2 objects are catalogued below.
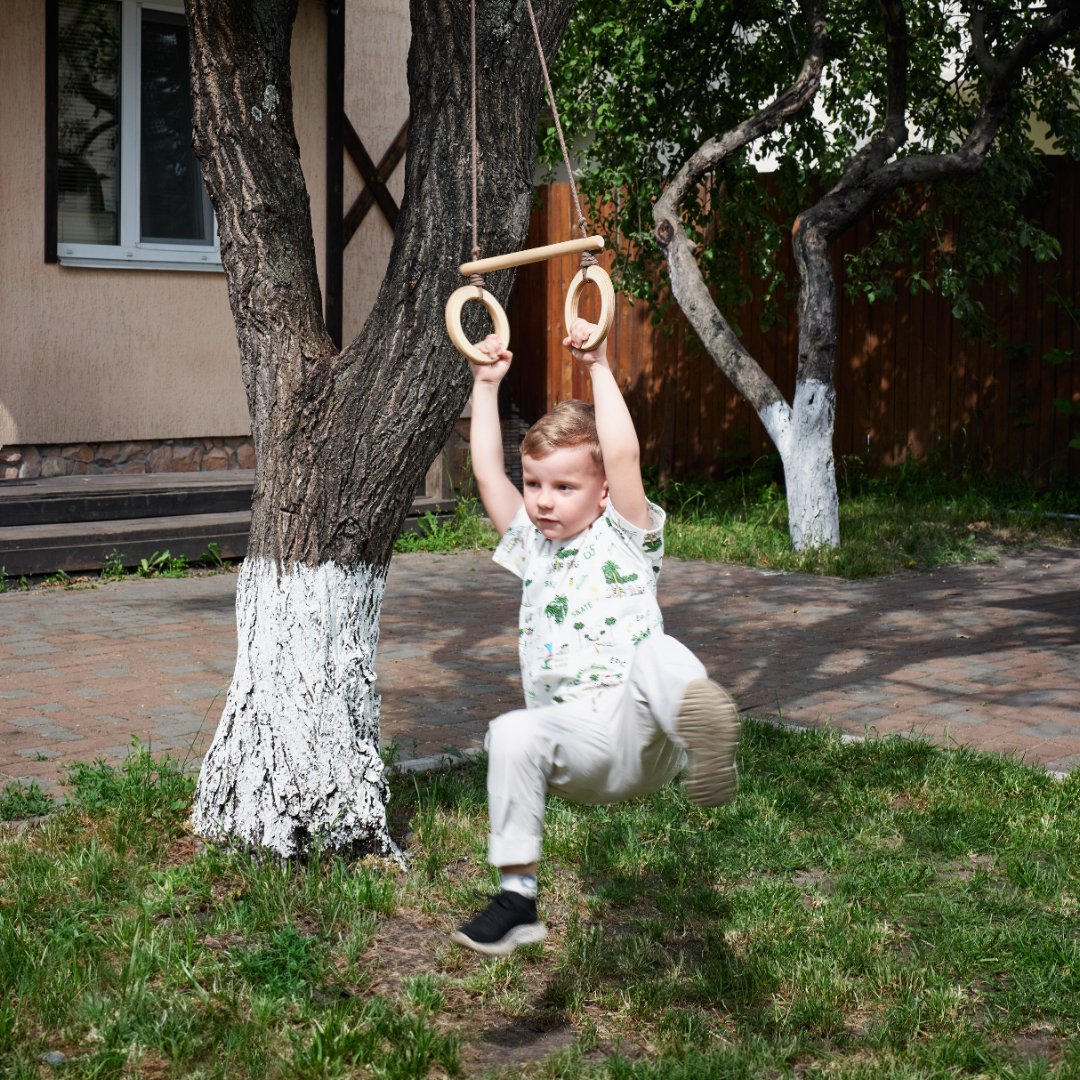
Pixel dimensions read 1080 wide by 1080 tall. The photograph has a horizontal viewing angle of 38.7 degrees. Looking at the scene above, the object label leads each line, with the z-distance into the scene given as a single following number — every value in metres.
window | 10.95
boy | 3.39
